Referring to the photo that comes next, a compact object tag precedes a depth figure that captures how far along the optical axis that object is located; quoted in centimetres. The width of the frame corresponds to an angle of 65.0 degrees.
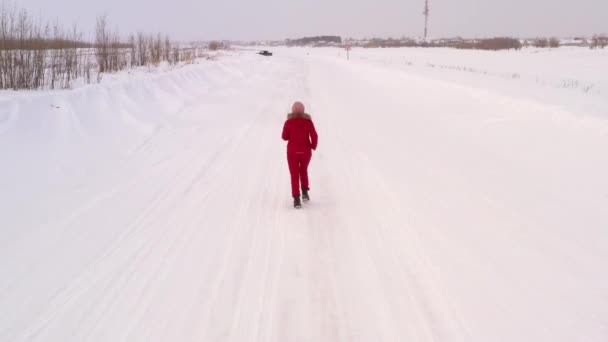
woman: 641
